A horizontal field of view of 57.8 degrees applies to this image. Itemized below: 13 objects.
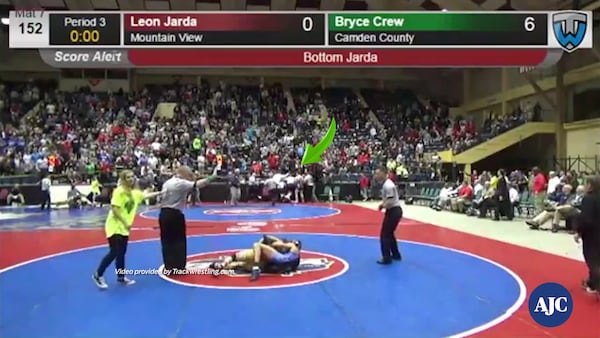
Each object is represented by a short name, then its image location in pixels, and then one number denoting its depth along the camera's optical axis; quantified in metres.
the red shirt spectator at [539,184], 15.09
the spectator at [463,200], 17.72
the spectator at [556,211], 11.76
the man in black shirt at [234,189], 21.23
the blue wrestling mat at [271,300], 5.10
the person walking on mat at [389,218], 8.54
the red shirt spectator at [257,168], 24.65
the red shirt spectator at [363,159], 26.83
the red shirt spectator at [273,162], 25.75
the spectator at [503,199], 15.24
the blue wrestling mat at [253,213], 15.81
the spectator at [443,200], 19.21
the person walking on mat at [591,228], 6.22
